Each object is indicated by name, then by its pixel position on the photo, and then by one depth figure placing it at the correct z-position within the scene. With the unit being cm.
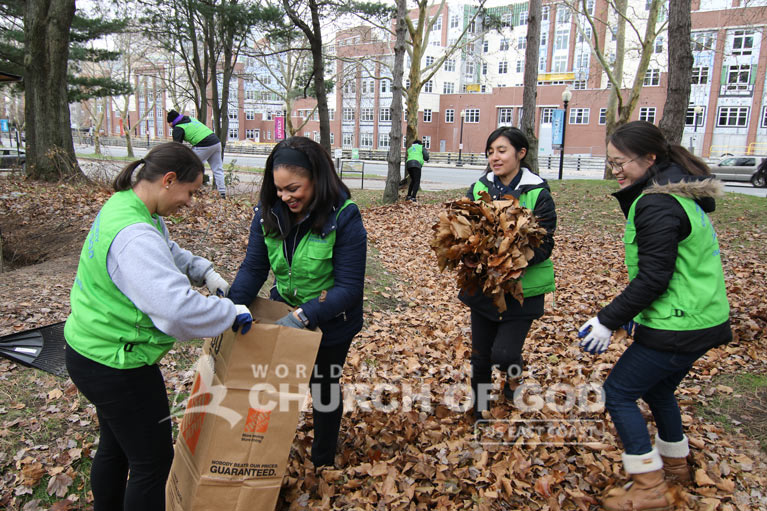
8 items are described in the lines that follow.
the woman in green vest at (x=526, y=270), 322
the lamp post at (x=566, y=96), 2395
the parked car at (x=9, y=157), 2038
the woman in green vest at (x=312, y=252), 254
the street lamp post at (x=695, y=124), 4429
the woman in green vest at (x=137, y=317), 200
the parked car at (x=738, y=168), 2636
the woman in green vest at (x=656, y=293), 240
